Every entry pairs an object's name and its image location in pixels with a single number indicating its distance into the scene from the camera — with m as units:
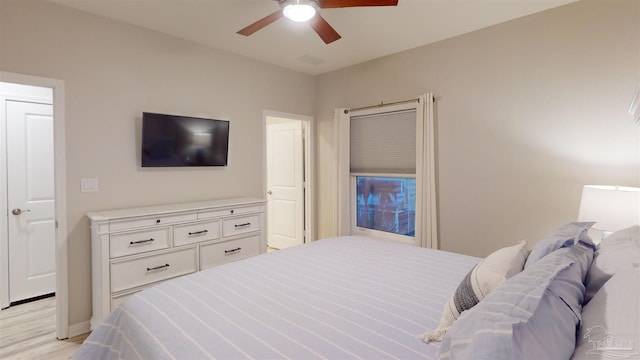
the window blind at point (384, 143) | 3.59
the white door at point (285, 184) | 4.66
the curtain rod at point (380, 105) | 3.49
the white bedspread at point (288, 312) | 1.07
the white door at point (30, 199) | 3.04
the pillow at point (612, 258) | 1.11
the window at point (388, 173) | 3.36
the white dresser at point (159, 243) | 2.42
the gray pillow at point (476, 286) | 1.11
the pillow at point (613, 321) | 0.68
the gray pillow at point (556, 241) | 1.29
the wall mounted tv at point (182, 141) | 2.94
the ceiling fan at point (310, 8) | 1.94
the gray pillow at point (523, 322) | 0.67
